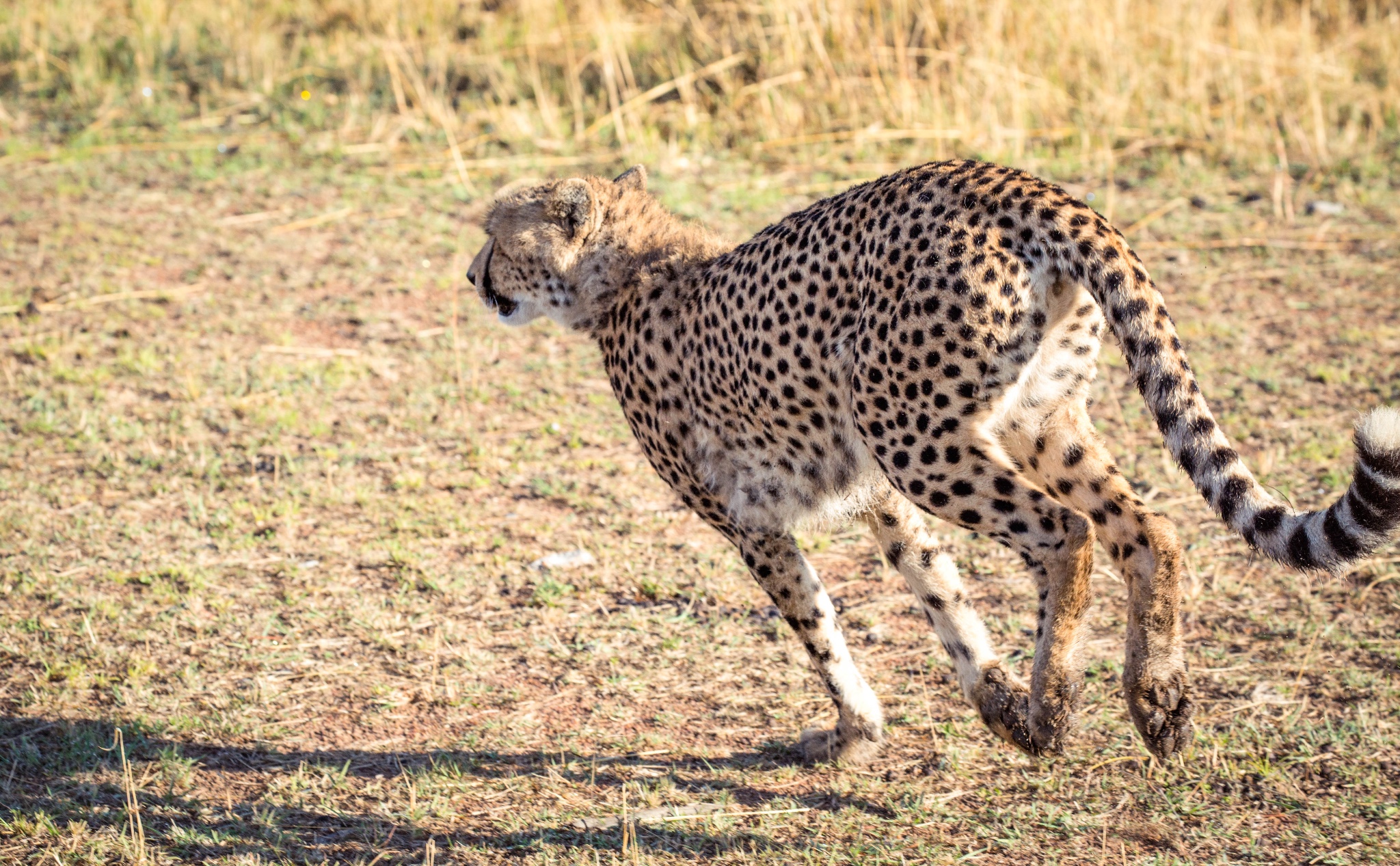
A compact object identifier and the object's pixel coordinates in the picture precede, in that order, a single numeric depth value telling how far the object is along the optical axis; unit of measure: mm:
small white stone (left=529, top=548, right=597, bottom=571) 8406
